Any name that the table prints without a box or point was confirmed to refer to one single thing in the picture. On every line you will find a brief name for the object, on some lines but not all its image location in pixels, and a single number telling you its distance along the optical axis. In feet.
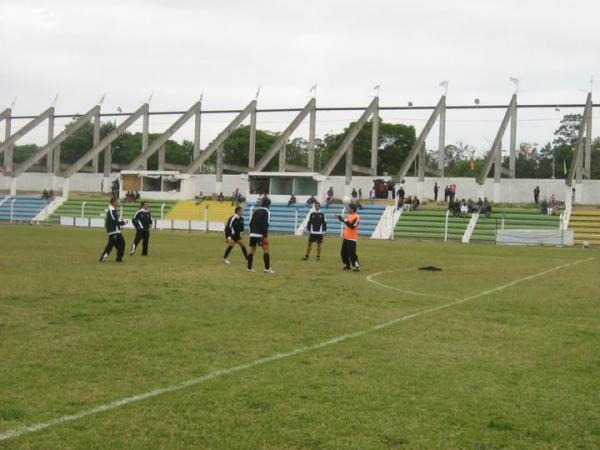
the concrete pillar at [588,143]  181.37
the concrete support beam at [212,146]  203.21
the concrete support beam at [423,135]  174.19
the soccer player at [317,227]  71.58
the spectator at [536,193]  170.60
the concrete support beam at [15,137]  226.17
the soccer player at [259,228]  58.44
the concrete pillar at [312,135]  199.11
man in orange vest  62.18
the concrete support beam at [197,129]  215.92
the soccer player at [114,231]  62.64
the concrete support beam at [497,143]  165.58
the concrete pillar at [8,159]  229.25
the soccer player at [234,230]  66.03
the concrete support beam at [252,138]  205.13
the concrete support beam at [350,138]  184.96
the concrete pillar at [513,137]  185.16
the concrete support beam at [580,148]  161.93
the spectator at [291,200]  181.37
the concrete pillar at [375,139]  196.13
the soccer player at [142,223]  72.74
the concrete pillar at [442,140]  188.65
